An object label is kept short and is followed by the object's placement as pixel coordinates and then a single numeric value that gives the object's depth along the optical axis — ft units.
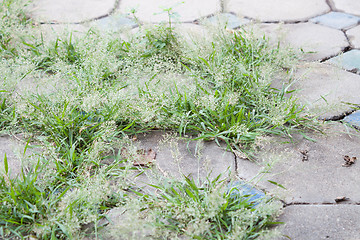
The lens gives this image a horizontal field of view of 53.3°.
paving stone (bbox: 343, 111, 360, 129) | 5.95
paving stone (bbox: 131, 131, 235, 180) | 5.23
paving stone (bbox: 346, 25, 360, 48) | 8.20
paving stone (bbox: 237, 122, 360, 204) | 4.80
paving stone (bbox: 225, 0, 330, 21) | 9.66
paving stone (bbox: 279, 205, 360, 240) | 4.24
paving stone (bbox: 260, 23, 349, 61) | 7.94
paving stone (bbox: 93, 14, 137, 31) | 8.67
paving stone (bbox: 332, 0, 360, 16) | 9.71
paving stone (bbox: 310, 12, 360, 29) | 9.04
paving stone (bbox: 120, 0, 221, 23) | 9.67
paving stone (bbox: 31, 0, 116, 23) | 9.81
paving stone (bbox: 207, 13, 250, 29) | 8.47
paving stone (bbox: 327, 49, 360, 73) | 7.34
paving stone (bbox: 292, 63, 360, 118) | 6.21
